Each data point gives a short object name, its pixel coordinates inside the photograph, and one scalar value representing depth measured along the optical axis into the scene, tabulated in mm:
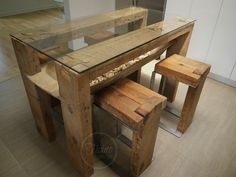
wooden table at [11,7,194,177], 1002
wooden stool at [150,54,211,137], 1481
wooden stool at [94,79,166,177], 1092
